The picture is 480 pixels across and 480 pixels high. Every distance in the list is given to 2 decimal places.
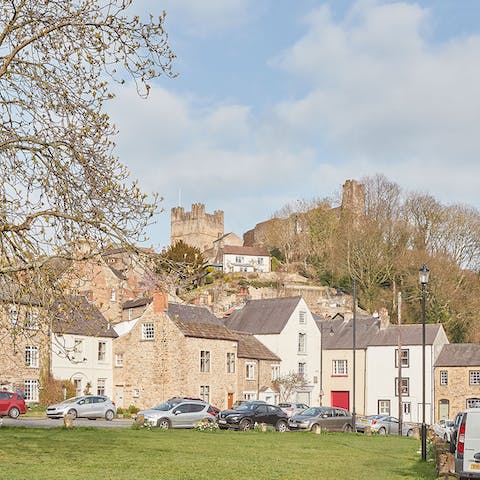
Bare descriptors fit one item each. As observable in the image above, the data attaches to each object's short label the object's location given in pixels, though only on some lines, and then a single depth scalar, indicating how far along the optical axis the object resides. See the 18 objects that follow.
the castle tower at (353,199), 111.03
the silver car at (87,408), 43.81
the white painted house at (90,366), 58.84
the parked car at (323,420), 42.34
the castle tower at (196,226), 164.12
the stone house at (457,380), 68.06
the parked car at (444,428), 41.16
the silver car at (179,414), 38.41
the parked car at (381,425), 49.06
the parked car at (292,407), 53.33
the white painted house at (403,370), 70.06
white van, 19.52
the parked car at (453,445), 26.95
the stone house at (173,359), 57.69
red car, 43.03
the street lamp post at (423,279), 27.27
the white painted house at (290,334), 70.12
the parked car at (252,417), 39.75
